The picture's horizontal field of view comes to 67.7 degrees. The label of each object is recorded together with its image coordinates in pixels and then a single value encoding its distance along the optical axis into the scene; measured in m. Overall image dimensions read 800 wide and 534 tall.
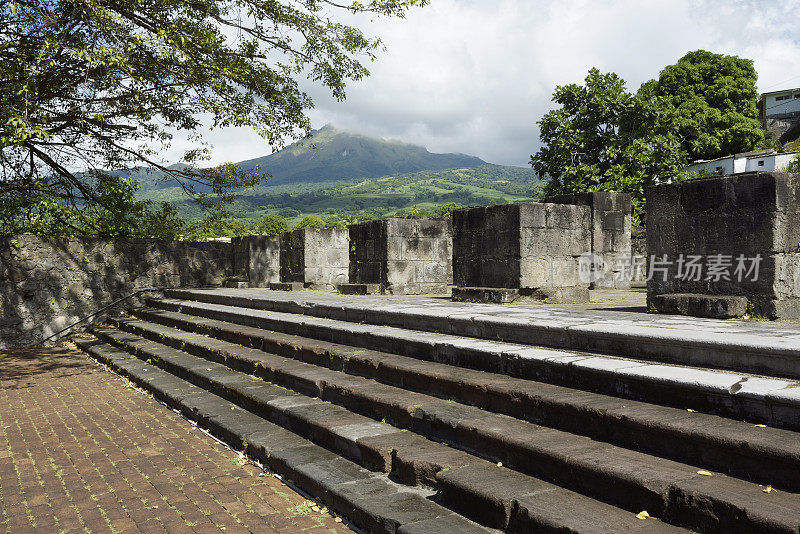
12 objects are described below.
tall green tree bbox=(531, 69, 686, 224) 23.34
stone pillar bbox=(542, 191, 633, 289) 12.43
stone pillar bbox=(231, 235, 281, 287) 15.41
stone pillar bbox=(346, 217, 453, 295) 11.76
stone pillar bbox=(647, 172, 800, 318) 6.09
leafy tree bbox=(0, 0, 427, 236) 8.16
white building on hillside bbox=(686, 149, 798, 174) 39.56
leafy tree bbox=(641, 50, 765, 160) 36.16
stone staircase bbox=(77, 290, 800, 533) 2.77
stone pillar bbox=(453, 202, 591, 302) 8.62
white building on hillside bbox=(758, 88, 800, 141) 56.66
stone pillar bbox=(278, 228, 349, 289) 14.27
